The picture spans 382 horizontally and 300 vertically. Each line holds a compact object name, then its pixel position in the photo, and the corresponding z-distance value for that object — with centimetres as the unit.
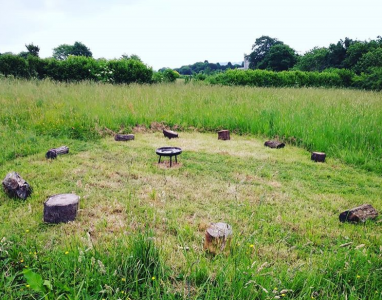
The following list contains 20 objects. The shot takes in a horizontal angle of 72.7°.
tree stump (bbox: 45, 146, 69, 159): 530
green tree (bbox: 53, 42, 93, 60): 5478
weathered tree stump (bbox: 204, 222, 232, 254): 241
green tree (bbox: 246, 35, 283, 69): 5675
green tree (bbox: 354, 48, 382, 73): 2782
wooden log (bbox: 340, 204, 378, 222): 321
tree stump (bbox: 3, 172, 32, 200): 363
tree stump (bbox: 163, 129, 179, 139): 741
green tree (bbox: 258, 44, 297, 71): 4575
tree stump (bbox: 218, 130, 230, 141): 731
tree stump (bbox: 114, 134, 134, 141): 696
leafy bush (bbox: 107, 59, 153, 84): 1475
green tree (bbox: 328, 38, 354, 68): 3681
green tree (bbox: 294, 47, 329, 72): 3834
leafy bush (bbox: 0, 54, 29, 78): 1501
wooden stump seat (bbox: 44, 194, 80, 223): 304
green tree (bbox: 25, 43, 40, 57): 2410
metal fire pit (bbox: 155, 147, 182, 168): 481
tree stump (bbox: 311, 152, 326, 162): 559
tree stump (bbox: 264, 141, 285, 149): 653
